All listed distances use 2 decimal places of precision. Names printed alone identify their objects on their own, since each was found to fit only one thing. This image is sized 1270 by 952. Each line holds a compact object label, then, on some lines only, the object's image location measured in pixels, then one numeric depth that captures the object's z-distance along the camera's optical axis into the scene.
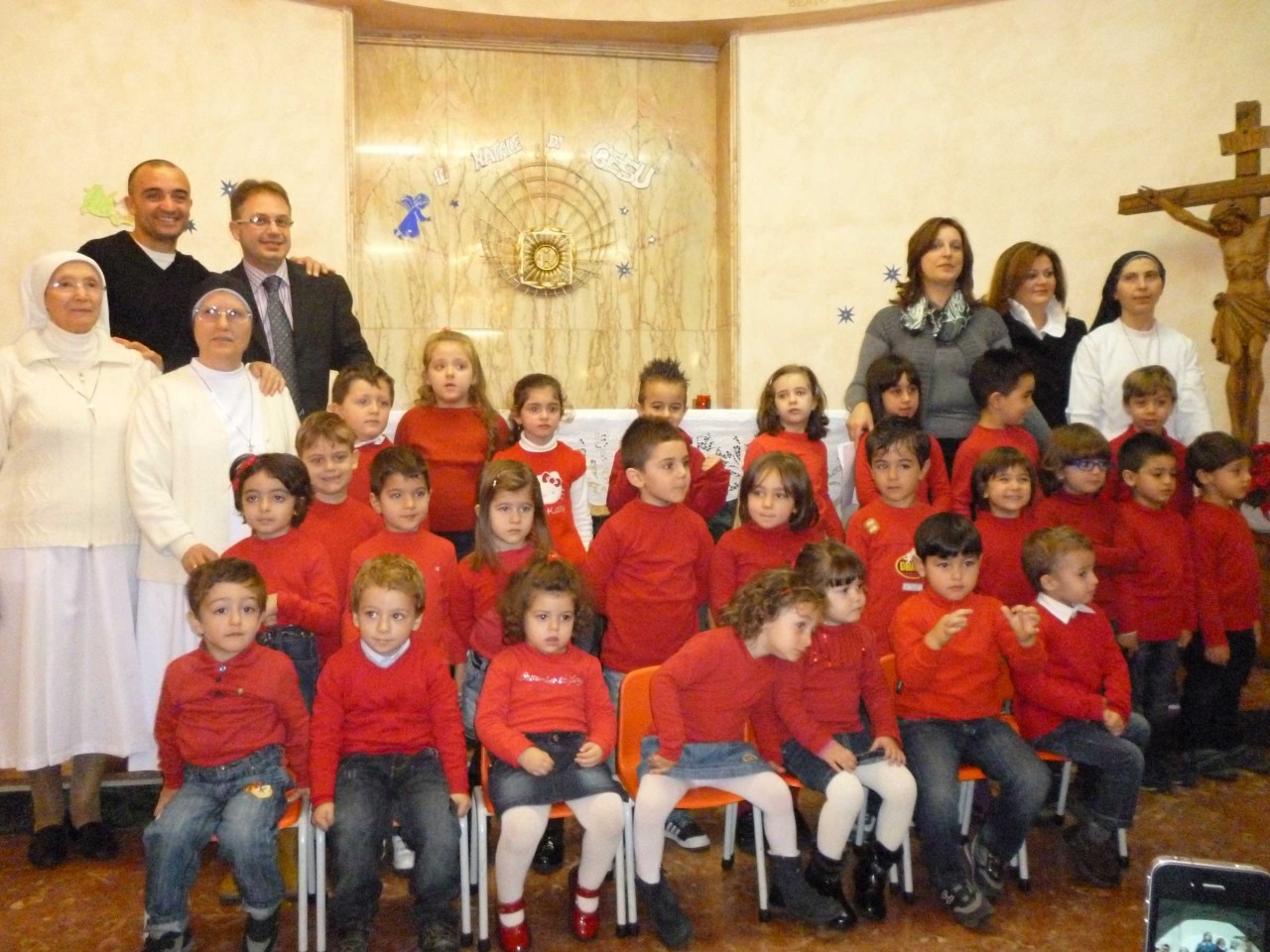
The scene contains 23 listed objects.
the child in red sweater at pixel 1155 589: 4.02
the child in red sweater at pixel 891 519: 3.67
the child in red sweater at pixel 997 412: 4.02
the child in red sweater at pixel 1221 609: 4.13
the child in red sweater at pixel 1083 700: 3.33
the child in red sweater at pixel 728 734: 2.99
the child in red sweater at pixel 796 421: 4.12
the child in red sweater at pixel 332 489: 3.46
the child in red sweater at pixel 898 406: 3.97
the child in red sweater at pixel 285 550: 3.23
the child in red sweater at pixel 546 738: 2.90
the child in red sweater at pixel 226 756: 2.76
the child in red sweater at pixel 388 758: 2.83
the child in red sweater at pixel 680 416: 4.14
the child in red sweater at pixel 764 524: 3.52
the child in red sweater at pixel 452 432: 3.87
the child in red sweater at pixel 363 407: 3.79
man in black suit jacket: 4.05
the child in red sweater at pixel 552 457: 3.90
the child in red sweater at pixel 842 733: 3.08
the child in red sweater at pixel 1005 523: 3.74
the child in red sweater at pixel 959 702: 3.15
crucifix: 5.98
